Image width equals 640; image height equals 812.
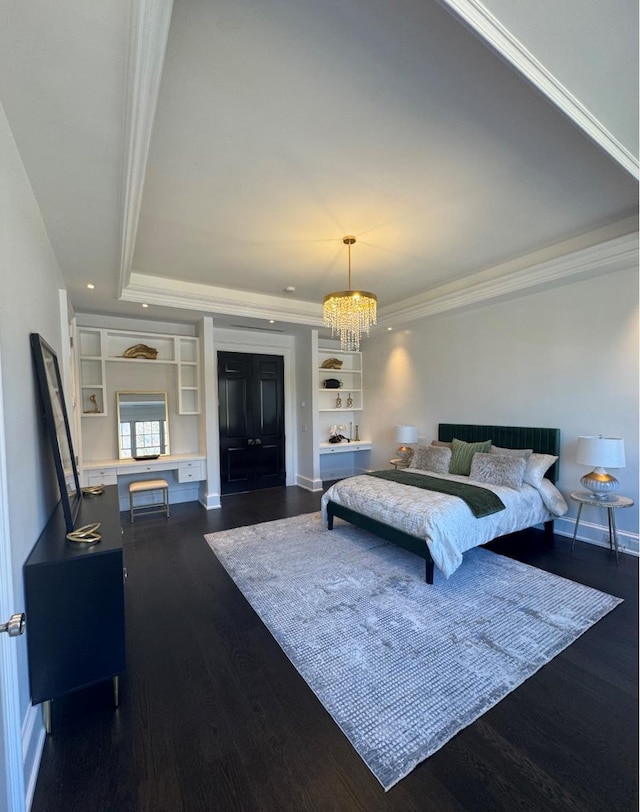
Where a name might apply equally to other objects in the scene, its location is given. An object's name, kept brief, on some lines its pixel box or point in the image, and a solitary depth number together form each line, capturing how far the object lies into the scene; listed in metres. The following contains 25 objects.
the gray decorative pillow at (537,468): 3.73
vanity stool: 4.46
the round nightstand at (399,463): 5.39
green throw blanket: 3.15
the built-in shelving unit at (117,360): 4.66
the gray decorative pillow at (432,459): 4.45
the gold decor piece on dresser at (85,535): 1.77
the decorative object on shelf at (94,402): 4.74
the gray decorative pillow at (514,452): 3.98
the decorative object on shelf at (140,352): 4.87
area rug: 1.67
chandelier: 3.31
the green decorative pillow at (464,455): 4.33
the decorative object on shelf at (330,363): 6.62
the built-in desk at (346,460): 6.66
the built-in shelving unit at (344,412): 6.73
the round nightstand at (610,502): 3.18
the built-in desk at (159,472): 4.41
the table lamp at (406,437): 5.40
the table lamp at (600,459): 3.15
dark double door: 5.76
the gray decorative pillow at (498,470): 3.67
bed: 2.90
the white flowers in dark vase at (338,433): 6.73
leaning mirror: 1.94
